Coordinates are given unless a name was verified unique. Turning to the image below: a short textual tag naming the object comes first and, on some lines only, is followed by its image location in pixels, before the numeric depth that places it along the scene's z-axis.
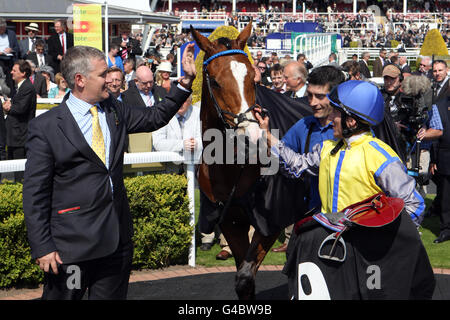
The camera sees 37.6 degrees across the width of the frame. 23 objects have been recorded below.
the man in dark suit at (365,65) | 18.25
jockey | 3.22
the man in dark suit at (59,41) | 13.22
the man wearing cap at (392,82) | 7.79
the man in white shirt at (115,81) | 7.48
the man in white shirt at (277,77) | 8.41
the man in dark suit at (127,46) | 16.92
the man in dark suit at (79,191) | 3.31
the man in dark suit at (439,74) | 10.17
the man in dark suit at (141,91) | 7.68
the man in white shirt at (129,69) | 13.25
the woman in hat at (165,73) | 10.07
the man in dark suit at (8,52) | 11.94
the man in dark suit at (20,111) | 8.70
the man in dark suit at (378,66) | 20.76
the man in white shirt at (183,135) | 6.09
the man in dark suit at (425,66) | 14.80
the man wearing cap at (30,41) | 16.91
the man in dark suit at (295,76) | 6.86
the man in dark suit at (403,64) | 18.79
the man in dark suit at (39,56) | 15.77
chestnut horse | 4.13
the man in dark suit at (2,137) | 9.16
